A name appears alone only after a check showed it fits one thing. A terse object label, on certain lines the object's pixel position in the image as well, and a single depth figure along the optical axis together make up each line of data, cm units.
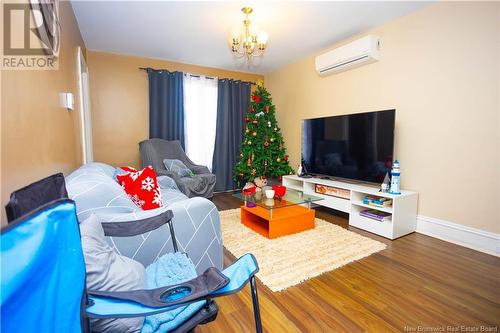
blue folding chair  51
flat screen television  278
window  443
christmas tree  439
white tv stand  250
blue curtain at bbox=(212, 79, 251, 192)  465
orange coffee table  248
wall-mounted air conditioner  299
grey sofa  133
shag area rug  184
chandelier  259
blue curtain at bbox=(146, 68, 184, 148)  411
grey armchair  352
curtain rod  405
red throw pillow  193
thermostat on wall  175
